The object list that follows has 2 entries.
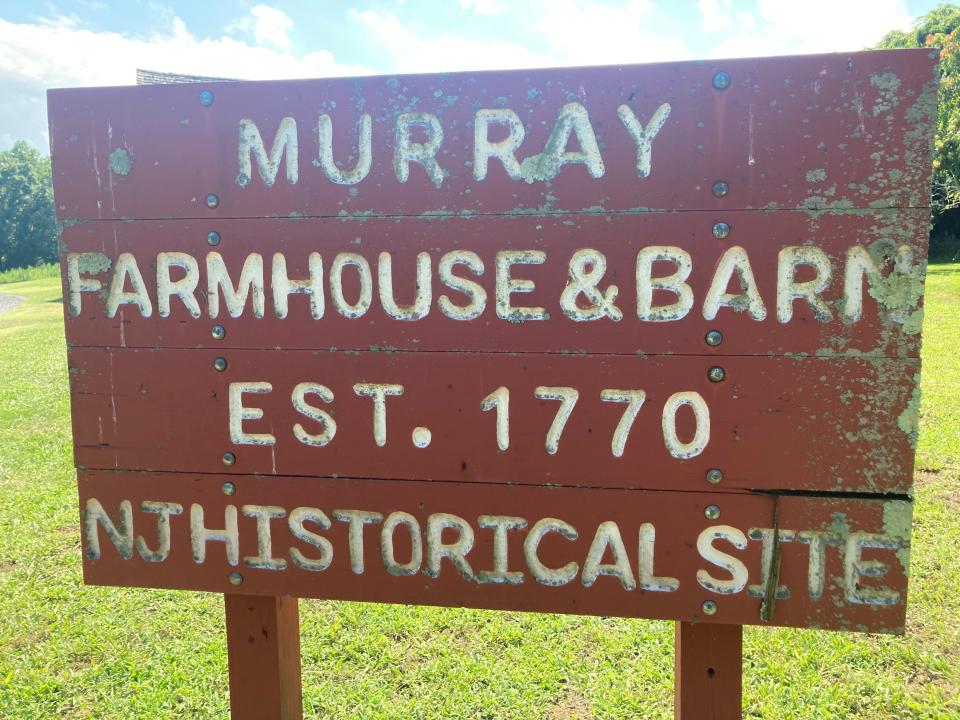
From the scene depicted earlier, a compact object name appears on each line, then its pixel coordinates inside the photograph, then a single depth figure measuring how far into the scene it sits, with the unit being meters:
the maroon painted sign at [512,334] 1.48
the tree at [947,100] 21.98
